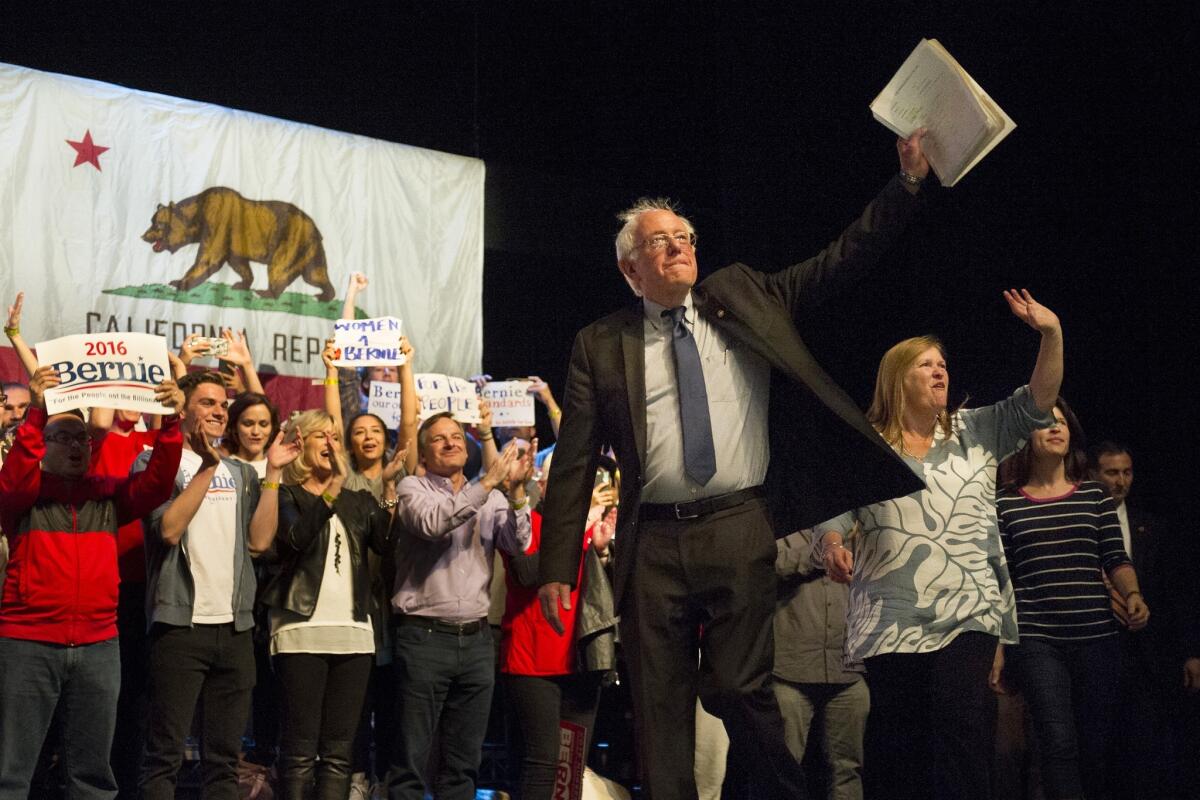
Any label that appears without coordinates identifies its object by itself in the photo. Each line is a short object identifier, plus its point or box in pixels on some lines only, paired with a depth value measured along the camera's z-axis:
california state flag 6.29
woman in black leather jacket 4.57
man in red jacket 3.96
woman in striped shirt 4.28
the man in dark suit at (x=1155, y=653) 4.96
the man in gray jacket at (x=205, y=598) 4.25
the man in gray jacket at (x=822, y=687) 4.84
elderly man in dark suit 2.96
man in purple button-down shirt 4.74
